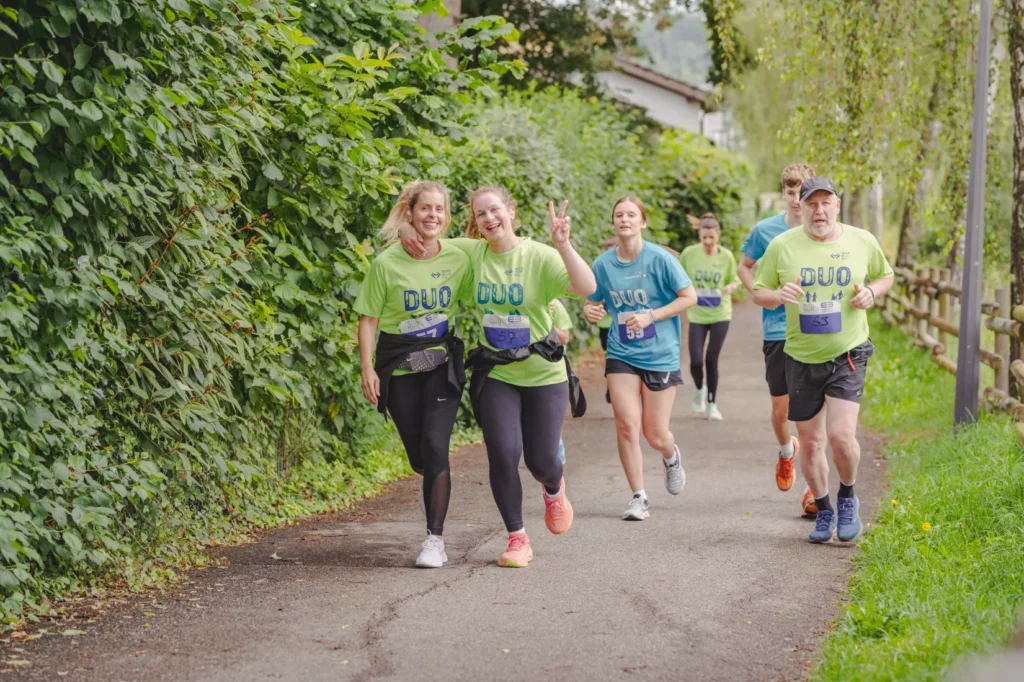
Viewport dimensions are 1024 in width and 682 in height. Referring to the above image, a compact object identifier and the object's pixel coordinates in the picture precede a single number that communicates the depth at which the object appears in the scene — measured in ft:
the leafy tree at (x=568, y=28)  81.15
